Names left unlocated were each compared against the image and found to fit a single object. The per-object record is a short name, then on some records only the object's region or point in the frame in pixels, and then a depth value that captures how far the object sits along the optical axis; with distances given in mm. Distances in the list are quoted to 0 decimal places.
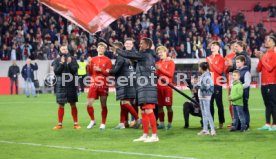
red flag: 17047
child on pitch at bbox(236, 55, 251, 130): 18744
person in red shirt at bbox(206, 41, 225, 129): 19484
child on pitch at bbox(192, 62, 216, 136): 17734
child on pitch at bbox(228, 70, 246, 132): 18453
